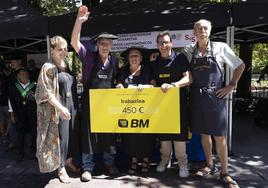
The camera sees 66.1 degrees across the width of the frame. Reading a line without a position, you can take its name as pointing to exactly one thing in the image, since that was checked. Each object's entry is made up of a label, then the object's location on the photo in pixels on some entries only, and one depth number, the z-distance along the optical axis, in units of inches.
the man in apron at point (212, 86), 96.3
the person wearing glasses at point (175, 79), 98.1
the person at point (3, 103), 158.2
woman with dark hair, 100.4
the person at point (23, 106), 134.4
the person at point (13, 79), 136.0
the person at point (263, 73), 250.7
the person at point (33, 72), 139.6
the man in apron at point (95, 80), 99.4
